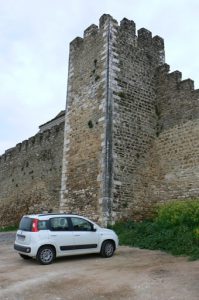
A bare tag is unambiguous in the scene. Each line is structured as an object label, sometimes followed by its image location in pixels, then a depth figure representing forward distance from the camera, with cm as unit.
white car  545
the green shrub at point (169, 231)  589
